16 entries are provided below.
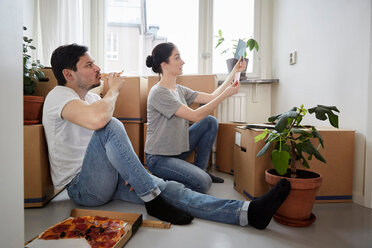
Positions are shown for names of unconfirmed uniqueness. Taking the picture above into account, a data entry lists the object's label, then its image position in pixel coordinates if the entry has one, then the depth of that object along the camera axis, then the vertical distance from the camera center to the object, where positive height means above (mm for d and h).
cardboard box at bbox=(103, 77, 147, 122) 2059 +57
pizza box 899 -481
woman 1517 -125
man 1113 -265
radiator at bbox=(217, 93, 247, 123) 2650 +13
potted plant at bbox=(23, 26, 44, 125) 1382 +55
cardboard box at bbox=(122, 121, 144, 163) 2062 -206
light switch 2113 +454
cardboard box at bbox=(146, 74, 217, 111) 2117 +235
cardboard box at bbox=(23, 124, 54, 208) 1289 -299
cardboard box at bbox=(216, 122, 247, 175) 2049 -307
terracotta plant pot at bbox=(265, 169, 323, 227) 1112 -408
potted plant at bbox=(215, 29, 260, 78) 2311 +616
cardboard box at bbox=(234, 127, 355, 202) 1391 -309
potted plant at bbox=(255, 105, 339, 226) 1107 -285
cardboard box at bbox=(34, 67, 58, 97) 1705 +162
